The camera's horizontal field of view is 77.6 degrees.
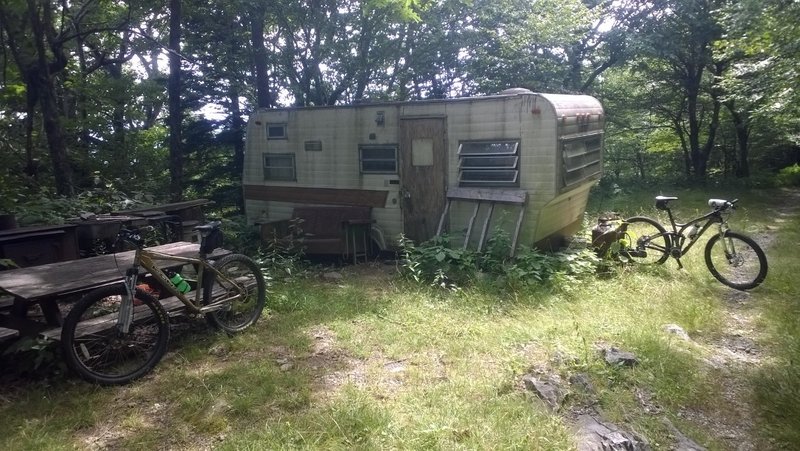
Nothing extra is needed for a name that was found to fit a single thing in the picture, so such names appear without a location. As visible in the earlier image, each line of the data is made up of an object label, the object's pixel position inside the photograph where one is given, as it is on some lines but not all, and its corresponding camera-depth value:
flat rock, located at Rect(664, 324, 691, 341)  4.70
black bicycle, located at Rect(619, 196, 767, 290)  6.14
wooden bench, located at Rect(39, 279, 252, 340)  3.88
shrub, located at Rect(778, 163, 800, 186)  15.28
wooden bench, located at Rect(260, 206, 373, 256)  8.26
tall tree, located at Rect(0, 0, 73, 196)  8.54
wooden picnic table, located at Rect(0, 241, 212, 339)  3.78
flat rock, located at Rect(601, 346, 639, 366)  4.08
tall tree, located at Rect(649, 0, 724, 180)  12.95
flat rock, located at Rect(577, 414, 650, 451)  3.08
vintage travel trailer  6.93
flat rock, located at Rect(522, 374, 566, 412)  3.51
